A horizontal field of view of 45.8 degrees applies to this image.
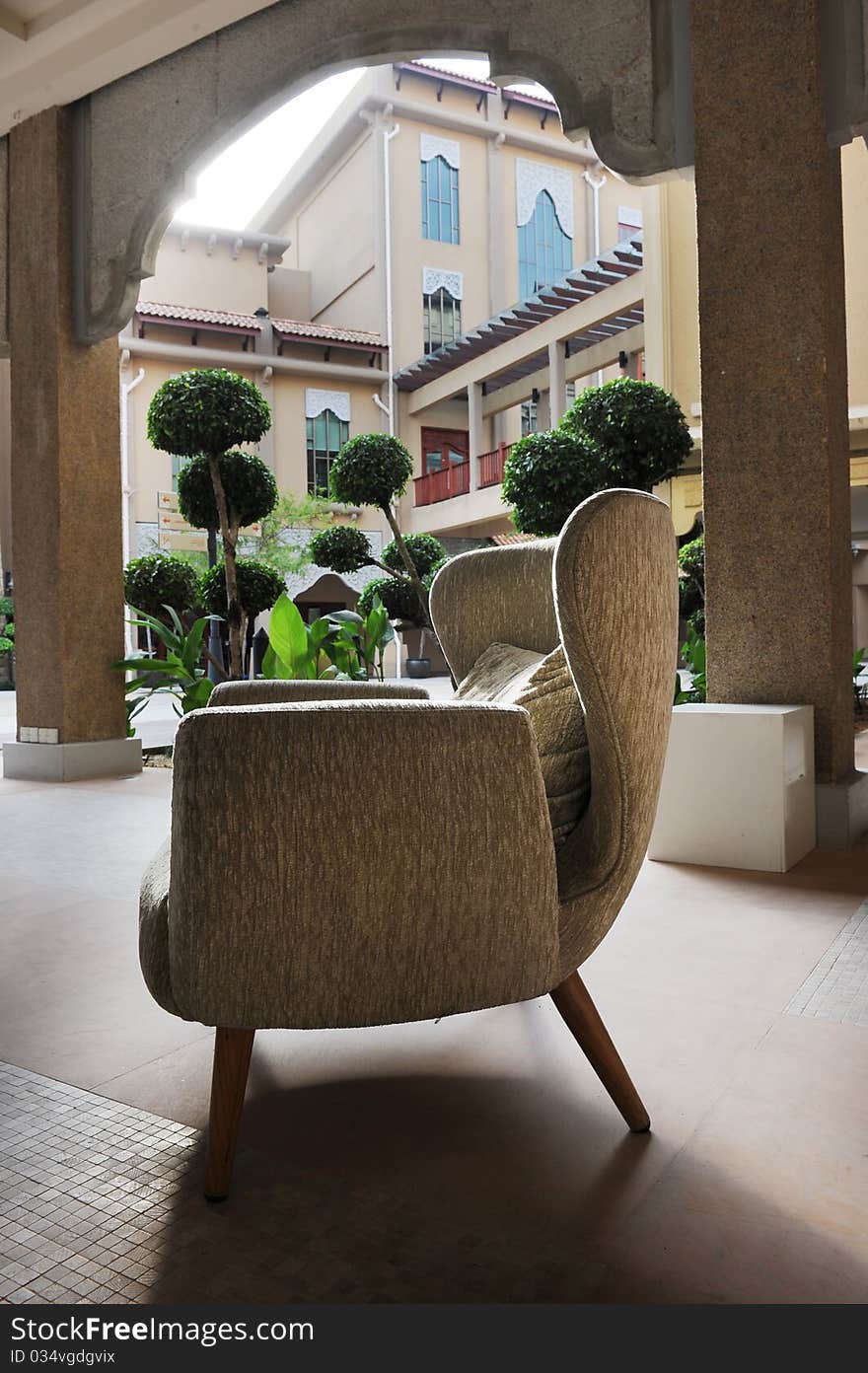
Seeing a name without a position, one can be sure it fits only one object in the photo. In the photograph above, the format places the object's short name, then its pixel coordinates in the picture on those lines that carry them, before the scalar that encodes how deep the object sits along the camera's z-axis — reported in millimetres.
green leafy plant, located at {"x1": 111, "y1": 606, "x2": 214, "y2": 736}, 5035
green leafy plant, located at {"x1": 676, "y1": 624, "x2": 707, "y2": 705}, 4652
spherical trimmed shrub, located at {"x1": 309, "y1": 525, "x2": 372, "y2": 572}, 6523
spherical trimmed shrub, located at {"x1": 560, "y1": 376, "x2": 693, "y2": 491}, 4250
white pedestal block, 2730
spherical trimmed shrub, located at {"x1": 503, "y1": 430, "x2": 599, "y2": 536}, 4242
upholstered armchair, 1128
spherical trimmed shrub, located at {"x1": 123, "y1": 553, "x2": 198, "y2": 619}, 5406
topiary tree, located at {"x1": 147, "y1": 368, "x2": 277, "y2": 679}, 5078
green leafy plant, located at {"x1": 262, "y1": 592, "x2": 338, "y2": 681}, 4414
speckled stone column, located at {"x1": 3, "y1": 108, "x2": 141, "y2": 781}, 4719
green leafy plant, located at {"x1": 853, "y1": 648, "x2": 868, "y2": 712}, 6998
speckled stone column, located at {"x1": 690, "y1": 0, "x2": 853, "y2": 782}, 2945
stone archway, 3246
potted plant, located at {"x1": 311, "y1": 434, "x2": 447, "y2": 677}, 5785
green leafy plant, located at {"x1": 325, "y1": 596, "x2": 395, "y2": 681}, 5426
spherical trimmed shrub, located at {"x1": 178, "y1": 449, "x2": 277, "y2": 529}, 5477
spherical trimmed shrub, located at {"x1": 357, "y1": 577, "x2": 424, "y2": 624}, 6145
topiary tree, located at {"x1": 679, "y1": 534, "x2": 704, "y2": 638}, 5371
